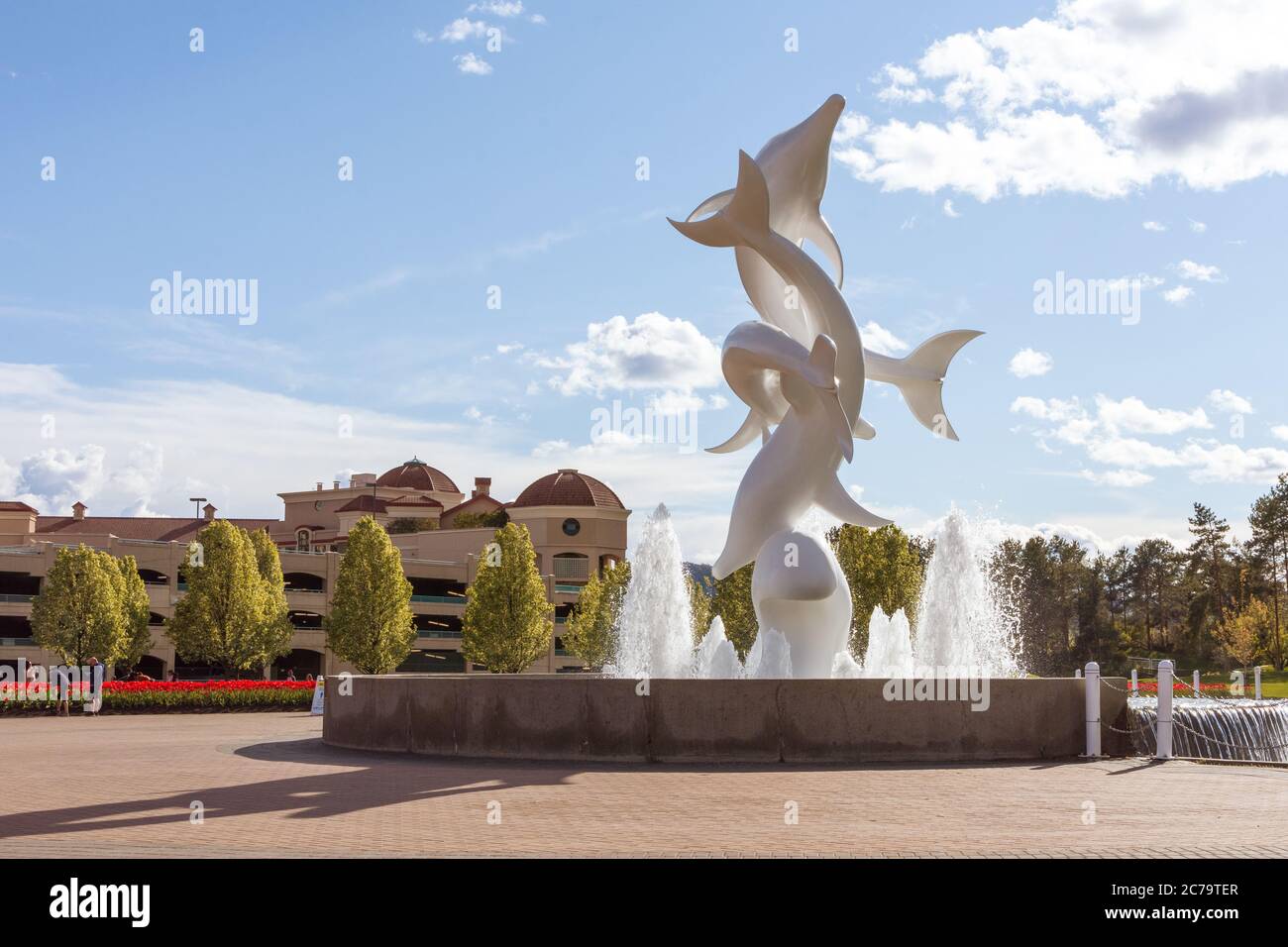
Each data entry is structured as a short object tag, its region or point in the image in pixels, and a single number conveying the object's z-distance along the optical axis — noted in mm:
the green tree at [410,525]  91188
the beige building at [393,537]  63281
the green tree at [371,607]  53469
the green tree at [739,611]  49844
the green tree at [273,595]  53281
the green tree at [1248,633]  73125
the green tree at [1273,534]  87625
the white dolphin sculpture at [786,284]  22219
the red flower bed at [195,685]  35438
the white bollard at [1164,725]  17891
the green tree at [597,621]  52444
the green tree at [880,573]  49094
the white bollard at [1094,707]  17797
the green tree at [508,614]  54219
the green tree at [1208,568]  93000
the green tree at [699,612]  51188
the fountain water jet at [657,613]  25594
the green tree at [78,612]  45156
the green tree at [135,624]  49125
